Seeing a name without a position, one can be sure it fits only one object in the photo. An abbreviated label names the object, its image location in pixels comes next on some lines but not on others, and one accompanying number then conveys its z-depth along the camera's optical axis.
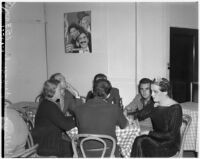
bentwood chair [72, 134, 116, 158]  2.27
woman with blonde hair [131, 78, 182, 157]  2.64
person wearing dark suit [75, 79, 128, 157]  2.44
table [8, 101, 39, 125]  3.45
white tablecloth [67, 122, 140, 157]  2.79
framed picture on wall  5.37
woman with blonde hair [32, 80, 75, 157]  2.78
